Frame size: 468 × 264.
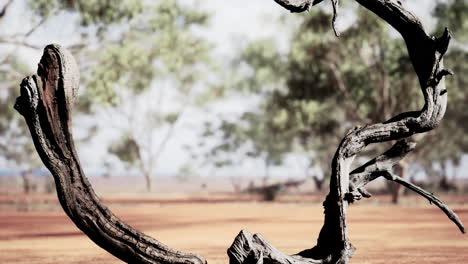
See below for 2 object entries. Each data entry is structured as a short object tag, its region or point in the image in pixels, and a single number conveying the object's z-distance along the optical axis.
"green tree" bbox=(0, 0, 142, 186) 22.02
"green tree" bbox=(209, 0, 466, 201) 28.86
